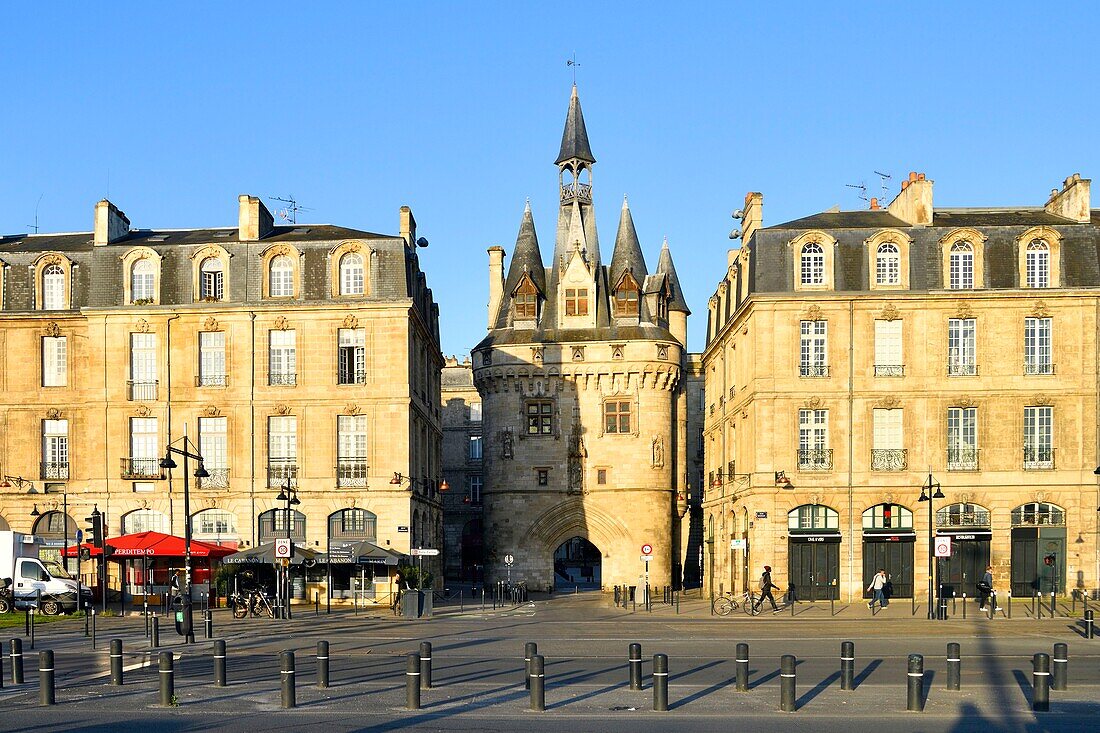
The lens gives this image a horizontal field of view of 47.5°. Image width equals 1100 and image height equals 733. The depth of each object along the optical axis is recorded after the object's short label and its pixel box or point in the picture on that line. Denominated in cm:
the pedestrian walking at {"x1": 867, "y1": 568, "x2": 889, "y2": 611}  4078
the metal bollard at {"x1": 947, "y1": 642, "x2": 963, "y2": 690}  1983
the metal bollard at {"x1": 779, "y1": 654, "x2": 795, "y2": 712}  1831
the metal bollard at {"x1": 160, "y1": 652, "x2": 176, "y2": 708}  1909
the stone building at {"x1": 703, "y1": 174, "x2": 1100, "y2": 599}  4506
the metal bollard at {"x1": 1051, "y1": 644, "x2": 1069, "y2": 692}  2006
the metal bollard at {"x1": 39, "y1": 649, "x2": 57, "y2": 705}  1931
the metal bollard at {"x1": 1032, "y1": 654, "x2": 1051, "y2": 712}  1853
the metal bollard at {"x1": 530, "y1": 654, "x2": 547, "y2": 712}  1858
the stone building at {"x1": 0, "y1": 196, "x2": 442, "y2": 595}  4694
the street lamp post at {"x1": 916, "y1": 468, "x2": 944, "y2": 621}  3869
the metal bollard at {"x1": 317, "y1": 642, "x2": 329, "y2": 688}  2086
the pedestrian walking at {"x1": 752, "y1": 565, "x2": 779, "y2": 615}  4112
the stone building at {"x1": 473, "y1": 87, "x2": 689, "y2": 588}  6050
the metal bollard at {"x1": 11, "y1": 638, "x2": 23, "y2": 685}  2156
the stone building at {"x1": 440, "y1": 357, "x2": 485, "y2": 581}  8469
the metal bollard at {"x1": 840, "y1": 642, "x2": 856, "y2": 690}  2020
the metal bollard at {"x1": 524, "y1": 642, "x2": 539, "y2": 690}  1920
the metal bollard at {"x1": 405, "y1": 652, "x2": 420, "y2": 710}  1870
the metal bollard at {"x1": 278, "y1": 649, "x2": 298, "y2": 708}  1877
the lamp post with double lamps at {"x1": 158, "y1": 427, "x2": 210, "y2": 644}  2919
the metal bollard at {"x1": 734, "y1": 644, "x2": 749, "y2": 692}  2012
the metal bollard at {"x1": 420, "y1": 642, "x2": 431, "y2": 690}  1991
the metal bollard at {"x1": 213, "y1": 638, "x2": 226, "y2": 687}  2100
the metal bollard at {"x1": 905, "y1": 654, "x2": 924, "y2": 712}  1812
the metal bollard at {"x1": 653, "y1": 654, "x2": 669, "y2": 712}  1831
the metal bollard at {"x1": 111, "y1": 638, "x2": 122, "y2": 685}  2122
